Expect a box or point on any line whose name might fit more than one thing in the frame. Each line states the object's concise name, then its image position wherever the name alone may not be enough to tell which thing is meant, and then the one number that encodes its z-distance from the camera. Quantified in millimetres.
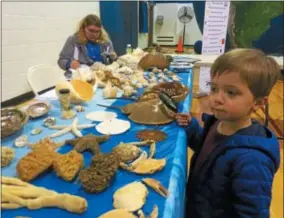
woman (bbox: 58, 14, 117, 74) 2543
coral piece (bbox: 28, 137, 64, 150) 876
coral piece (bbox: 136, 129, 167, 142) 1013
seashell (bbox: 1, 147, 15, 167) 832
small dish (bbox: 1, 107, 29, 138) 1013
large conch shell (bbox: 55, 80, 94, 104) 1387
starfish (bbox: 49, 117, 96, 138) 1059
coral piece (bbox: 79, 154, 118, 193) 712
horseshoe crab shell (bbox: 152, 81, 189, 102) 1365
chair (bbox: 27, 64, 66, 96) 2025
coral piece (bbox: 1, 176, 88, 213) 647
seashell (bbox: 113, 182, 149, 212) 647
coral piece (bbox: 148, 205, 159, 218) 627
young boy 702
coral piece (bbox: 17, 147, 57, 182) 761
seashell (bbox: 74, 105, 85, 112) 1339
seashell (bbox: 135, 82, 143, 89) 1778
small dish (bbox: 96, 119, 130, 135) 1087
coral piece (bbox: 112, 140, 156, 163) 854
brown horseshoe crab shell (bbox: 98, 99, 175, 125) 1149
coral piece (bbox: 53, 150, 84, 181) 767
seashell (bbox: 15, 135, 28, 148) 963
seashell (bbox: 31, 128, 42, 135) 1069
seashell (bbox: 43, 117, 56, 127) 1147
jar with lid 1230
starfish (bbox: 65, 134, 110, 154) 923
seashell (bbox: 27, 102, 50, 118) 1222
